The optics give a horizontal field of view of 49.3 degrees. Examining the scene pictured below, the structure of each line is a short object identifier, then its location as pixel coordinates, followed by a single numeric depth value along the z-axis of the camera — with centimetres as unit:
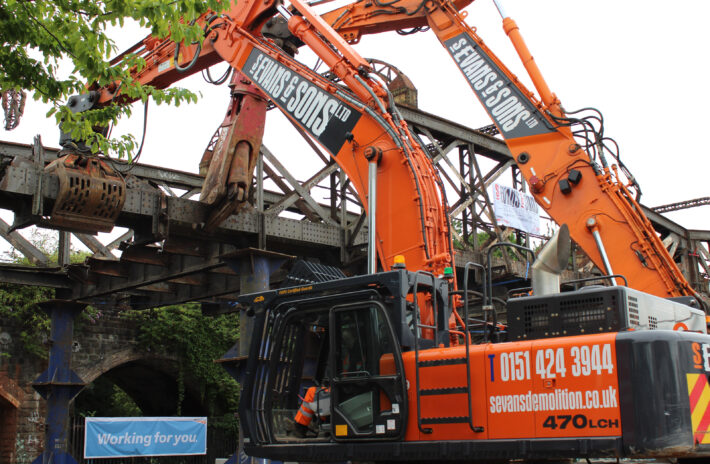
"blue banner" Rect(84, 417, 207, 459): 1703
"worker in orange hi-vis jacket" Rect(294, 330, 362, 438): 650
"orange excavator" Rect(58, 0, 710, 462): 522
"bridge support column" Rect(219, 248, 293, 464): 1254
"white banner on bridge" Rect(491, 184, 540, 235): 1828
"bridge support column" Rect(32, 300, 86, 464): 1568
